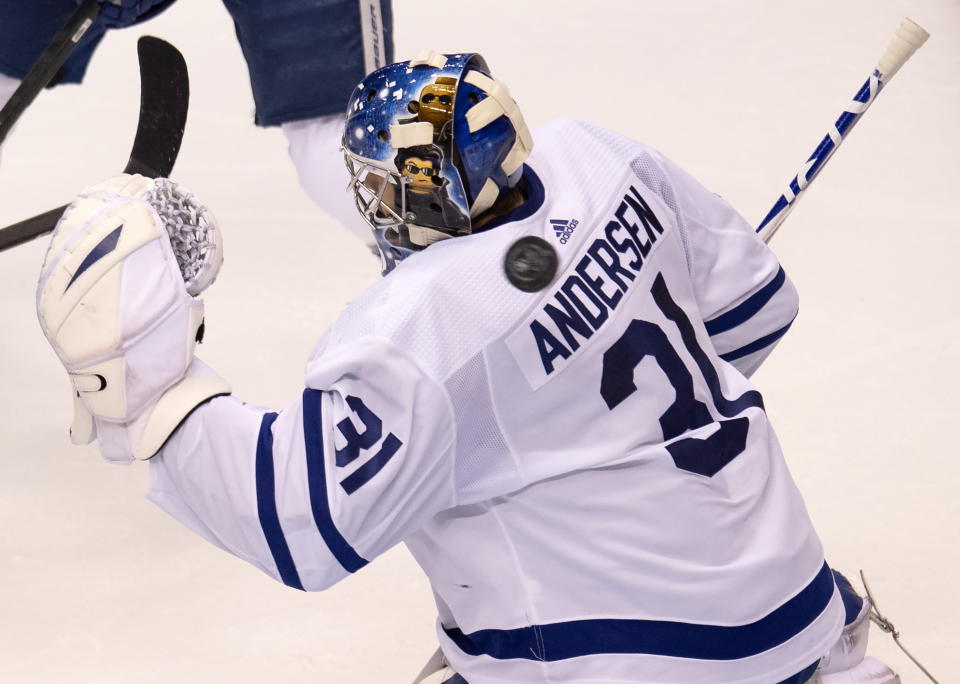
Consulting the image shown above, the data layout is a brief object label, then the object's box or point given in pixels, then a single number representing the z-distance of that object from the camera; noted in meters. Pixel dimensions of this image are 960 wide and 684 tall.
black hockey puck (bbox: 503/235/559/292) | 10.45
